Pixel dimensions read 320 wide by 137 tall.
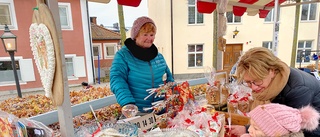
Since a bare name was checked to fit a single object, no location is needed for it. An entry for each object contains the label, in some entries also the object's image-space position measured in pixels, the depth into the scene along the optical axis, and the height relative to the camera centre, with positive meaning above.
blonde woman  1.05 -0.24
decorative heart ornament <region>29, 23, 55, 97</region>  0.69 -0.02
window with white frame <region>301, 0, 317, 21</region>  10.50 +1.55
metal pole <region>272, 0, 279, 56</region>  2.93 +0.12
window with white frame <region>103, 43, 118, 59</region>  14.24 -0.35
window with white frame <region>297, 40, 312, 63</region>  10.94 -0.34
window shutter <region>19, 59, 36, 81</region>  8.70 -1.06
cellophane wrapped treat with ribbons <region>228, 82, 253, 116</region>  1.51 -0.49
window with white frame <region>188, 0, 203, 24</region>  10.12 +1.48
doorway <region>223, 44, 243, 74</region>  10.90 -0.53
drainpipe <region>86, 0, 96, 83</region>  9.77 -0.38
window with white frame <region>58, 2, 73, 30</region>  9.12 +1.51
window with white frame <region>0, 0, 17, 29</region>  8.15 +1.46
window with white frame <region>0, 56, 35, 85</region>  8.70 -1.08
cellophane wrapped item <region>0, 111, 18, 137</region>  0.65 -0.28
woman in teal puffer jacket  1.25 -0.15
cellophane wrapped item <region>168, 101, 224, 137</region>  0.95 -0.43
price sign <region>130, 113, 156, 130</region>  0.93 -0.41
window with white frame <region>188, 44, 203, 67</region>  10.67 -0.75
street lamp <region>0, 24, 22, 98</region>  3.85 +0.12
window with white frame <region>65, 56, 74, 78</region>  9.63 -1.08
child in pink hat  0.89 -0.39
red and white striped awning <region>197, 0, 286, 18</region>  2.55 +0.55
